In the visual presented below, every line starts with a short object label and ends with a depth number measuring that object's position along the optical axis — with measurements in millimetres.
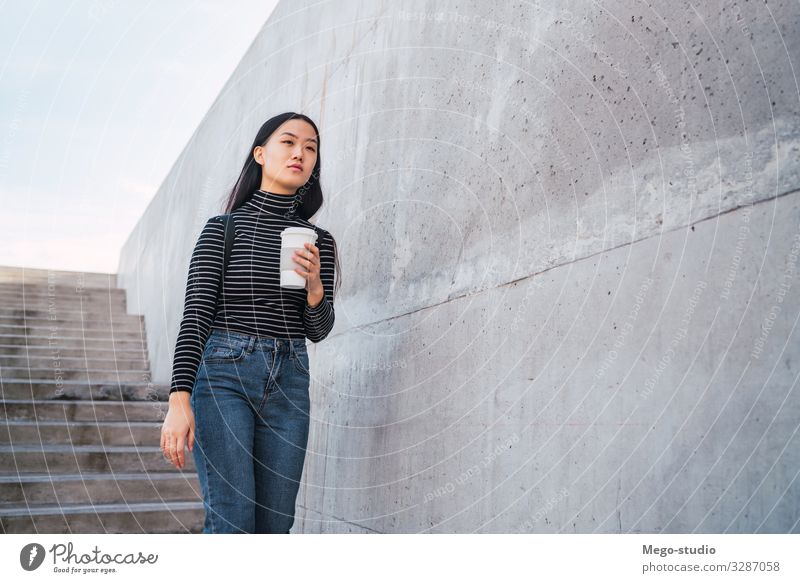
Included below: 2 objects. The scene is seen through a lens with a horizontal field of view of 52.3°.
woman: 1374
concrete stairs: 2340
